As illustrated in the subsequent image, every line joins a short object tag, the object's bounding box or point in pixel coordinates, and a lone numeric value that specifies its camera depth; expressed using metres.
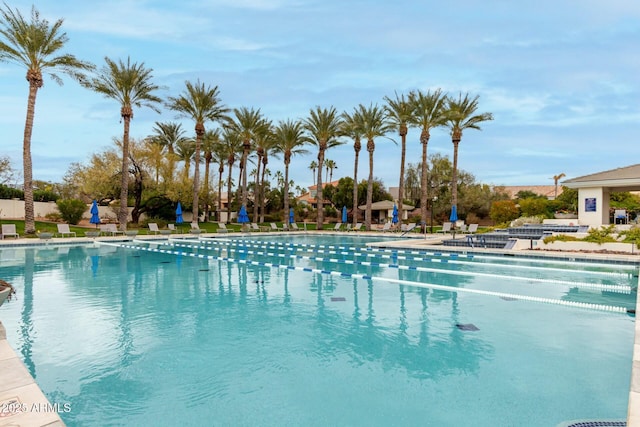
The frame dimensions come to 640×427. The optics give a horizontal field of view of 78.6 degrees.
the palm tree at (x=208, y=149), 37.91
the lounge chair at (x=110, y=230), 24.23
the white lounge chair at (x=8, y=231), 20.08
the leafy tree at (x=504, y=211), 33.56
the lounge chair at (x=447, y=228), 27.62
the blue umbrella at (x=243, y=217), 30.16
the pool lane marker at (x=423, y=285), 7.41
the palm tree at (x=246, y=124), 33.66
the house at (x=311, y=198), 54.65
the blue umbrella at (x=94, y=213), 23.31
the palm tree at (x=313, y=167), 77.19
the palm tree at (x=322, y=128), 33.27
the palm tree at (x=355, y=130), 32.75
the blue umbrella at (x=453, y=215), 23.92
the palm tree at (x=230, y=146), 38.28
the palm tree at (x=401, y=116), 30.88
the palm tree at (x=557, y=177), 60.23
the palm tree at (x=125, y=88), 24.95
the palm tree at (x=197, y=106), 29.05
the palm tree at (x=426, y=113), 29.31
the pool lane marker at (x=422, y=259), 11.16
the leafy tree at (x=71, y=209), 30.31
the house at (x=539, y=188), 73.49
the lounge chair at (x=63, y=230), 22.22
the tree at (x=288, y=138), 34.56
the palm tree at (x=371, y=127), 32.19
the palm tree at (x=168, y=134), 37.81
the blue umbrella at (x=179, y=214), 27.80
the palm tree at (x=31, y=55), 20.42
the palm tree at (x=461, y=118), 29.41
